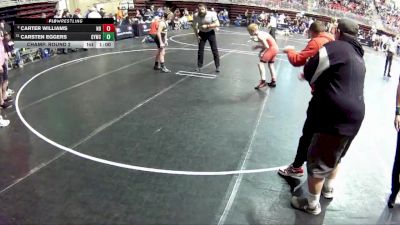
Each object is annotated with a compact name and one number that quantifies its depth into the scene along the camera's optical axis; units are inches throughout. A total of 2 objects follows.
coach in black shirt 153.3
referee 422.6
